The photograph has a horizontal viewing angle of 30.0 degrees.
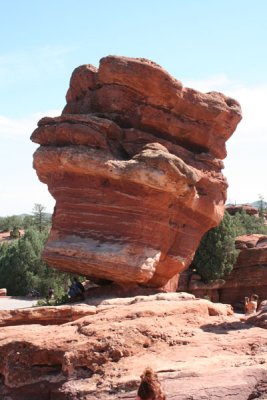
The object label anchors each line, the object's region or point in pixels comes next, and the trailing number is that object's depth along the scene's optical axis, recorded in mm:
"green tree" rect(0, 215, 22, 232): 91275
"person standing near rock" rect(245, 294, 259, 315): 15547
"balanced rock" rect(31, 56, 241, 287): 15172
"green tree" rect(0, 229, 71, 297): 39156
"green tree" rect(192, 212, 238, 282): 32625
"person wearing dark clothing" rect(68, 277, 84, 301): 15797
